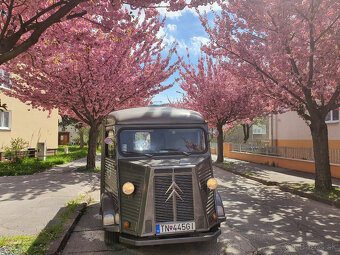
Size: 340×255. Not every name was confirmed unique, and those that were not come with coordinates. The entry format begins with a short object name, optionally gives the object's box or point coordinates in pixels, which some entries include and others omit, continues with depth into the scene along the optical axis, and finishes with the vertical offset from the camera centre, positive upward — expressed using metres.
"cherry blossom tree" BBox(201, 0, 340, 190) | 8.60 +3.02
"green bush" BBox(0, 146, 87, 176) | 12.54 -1.39
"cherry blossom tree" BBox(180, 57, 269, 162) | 19.00 +2.99
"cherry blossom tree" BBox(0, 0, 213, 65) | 4.30 +2.42
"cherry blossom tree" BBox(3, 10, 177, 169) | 12.30 +2.99
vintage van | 4.01 -0.66
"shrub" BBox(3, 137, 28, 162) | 15.72 -0.67
